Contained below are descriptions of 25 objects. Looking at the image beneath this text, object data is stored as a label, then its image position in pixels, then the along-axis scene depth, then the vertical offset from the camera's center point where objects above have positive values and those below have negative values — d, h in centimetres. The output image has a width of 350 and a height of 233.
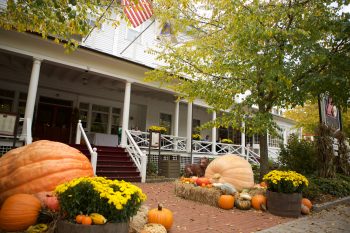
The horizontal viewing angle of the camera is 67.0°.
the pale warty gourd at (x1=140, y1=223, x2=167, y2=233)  405 -111
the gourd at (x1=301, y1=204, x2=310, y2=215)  699 -123
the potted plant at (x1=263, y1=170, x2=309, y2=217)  656 -78
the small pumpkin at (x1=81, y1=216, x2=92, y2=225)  318 -80
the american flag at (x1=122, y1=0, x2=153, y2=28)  1159 +614
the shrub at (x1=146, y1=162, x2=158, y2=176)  1200 -59
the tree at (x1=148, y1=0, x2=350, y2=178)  721 +320
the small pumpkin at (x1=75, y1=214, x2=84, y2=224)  322 -79
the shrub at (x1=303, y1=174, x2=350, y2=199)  867 -77
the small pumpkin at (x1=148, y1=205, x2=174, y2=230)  451 -103
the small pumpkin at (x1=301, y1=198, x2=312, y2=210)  729 -109
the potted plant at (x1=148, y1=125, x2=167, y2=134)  1294 +138
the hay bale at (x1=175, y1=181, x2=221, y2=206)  714 -99
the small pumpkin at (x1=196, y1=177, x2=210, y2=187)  786 -69
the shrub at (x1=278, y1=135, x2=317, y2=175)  1134 +26
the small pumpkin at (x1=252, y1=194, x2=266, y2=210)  696 -108
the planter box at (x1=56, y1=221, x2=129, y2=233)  313 -89
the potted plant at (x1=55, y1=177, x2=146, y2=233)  321 -64
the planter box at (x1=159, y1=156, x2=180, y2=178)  1221 -51
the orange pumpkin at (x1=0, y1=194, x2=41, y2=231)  382 -91
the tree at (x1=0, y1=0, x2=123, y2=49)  580 +309
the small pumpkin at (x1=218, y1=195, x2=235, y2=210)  680 -108
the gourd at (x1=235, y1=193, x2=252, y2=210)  691 -108
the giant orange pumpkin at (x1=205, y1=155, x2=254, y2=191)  822 -37
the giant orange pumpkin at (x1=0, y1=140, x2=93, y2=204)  455 -31
